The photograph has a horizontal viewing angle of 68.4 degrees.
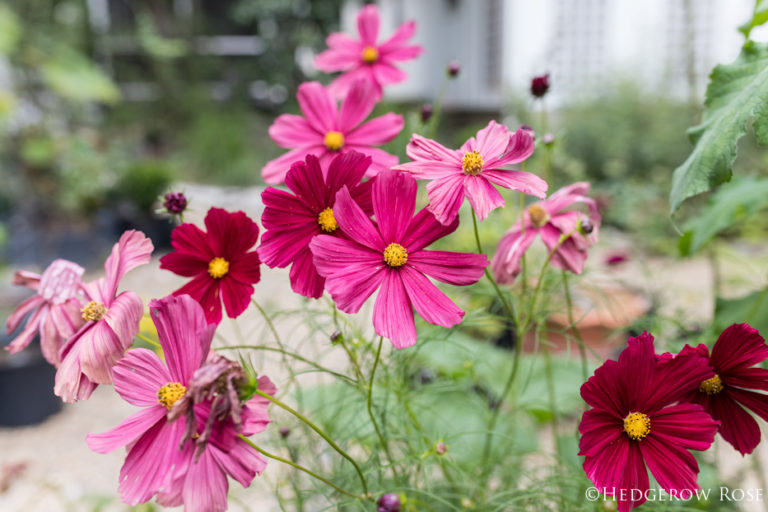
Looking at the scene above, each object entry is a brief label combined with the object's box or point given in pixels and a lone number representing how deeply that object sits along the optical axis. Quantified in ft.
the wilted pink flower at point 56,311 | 1.26
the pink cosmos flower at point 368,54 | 2.00
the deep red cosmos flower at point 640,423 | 1.02
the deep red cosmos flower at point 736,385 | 1.05
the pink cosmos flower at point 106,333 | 1.09
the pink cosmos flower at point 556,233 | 1.39
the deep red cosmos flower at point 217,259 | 1.25
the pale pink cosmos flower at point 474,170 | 1.07
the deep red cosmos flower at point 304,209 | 1.14
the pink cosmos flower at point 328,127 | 1.52
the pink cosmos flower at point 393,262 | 1.07
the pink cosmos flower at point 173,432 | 0.92
